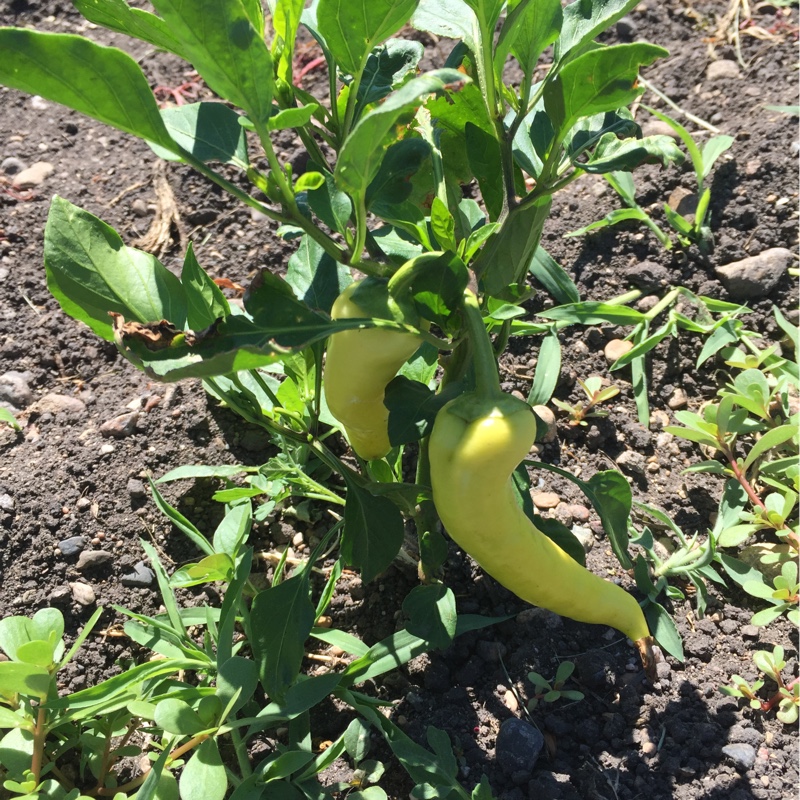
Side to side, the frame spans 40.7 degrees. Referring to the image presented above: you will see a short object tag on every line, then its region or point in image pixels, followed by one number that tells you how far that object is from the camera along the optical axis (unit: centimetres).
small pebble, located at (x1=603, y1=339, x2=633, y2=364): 78
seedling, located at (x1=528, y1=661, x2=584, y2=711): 61
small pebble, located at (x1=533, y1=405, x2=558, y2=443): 75
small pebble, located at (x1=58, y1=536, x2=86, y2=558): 68
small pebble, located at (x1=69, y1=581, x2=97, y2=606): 66
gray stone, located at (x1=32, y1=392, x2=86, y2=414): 76
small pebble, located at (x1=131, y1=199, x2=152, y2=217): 89
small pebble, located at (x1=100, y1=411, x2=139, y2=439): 73
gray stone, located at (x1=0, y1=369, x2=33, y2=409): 77
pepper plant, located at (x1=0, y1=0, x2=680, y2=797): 43
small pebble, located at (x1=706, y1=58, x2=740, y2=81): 94
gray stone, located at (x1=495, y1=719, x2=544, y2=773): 59
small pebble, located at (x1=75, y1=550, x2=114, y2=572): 67
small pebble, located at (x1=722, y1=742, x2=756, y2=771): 59
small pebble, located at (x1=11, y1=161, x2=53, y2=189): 91
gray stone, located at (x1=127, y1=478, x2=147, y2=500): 71
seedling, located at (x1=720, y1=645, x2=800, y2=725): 61
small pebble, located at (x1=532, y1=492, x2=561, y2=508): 72
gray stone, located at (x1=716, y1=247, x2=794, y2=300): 79
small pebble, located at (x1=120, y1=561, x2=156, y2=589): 67
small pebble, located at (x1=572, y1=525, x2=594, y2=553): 70
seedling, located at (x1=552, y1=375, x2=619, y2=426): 75
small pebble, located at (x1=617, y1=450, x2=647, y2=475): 73
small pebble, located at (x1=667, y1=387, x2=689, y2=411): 77
